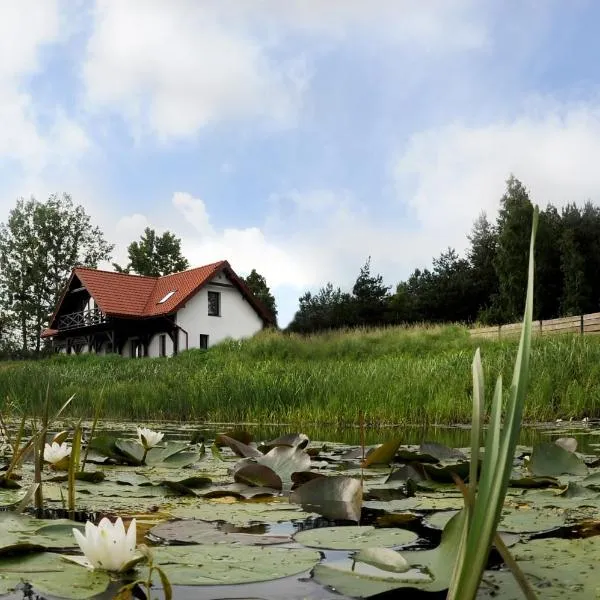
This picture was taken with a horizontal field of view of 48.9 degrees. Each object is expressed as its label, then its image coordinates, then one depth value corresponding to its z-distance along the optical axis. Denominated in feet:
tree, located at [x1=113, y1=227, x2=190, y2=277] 139.44
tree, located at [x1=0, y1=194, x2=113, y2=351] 121.60
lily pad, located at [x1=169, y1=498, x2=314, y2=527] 5.20
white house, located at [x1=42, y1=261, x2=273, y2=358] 86.99
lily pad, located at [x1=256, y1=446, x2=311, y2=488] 7.37
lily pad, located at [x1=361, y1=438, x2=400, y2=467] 8.13
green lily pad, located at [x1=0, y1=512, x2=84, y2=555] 3.81
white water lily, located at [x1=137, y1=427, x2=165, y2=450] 8.79
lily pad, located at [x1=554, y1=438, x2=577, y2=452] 9.39
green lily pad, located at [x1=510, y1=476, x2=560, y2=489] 6.91
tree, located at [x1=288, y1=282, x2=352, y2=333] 115.14
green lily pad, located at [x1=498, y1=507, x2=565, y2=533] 4.70
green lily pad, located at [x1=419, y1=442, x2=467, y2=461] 8.91
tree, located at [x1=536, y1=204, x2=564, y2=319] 96.89
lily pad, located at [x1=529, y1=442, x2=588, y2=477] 7.69
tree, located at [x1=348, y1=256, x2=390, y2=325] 117.19
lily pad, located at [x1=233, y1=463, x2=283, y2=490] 6.64
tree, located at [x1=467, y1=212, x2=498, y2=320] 116.57
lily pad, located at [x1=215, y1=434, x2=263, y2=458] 9.07
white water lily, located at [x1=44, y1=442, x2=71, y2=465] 7.98
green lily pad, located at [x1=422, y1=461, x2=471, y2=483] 6.79
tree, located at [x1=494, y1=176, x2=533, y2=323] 97.81
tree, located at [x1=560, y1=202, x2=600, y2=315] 88.74
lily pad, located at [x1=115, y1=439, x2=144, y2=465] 9.22
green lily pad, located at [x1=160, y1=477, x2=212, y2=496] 6.44
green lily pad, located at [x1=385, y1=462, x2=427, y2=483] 7.03
